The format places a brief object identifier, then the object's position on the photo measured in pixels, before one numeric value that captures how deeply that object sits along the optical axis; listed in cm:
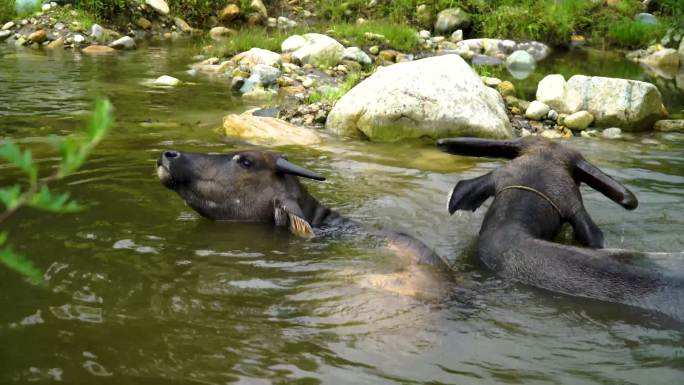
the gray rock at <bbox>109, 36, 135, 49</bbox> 1831
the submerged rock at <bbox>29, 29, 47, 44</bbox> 1803
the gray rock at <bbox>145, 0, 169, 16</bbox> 2147
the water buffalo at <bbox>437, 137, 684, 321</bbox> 462
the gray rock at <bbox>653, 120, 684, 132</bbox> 1113
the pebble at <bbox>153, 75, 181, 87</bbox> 1369
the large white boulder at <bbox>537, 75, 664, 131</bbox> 1108
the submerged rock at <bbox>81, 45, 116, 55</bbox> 1764
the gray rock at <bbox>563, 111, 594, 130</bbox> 1101
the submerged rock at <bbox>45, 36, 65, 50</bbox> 1783
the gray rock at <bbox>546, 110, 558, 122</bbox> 1131
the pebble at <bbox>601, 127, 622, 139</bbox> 1064
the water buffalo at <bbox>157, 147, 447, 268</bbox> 600
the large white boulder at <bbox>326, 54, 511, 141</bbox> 973
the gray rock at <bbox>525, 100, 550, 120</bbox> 1127
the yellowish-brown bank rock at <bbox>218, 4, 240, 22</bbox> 2248
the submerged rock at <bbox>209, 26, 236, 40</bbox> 2103
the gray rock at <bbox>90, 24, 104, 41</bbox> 1872
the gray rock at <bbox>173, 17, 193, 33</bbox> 2180
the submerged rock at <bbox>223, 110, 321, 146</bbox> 934
